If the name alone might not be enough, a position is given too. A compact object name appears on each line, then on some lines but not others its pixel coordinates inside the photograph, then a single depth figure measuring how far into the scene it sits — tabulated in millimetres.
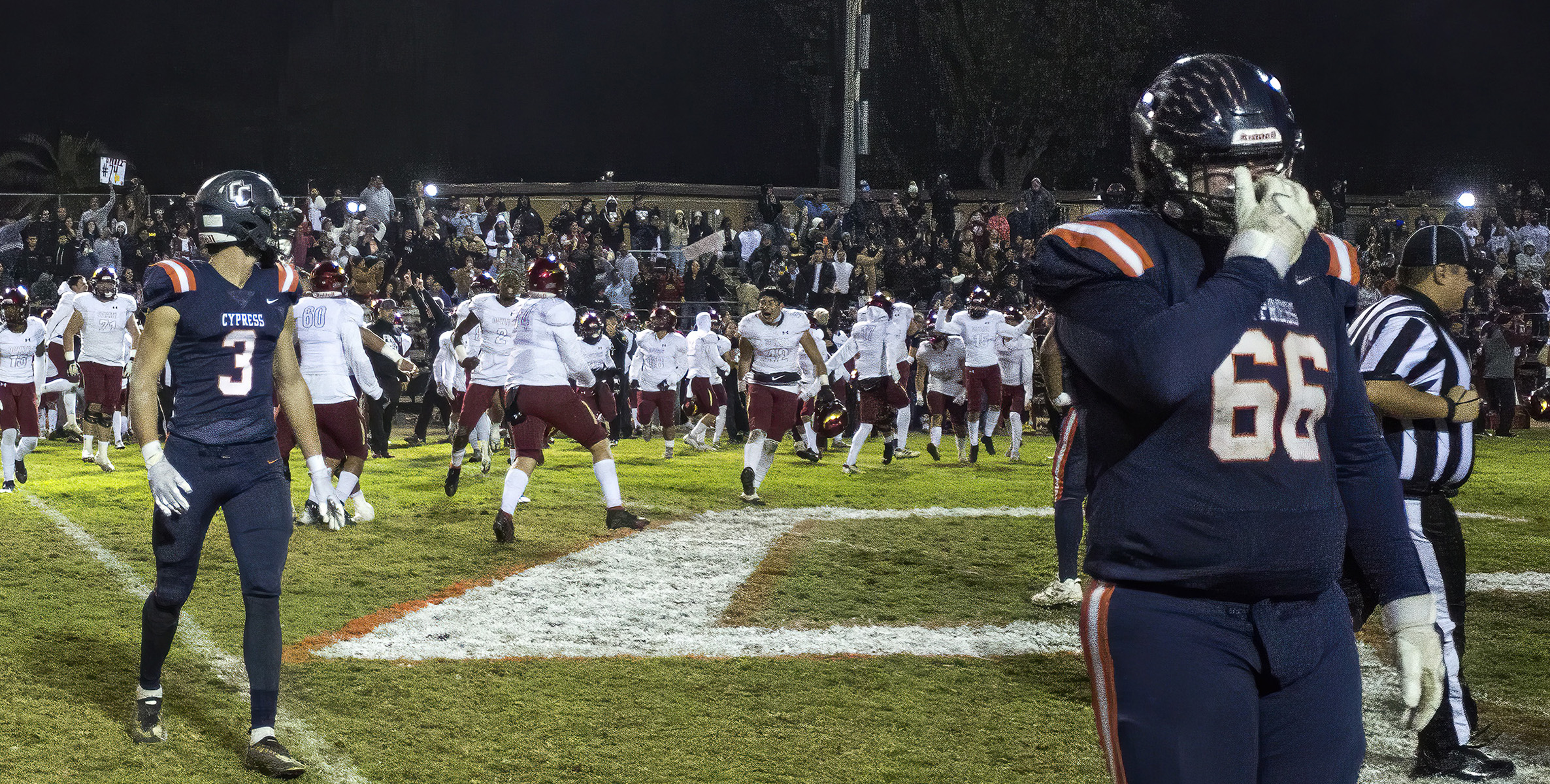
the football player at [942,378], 18266
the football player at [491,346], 12078
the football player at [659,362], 19609
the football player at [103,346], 15438
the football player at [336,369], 11102
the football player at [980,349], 17781
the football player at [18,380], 13766
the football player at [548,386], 10906
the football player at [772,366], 13688
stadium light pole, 27828
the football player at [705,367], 19422
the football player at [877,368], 17453
